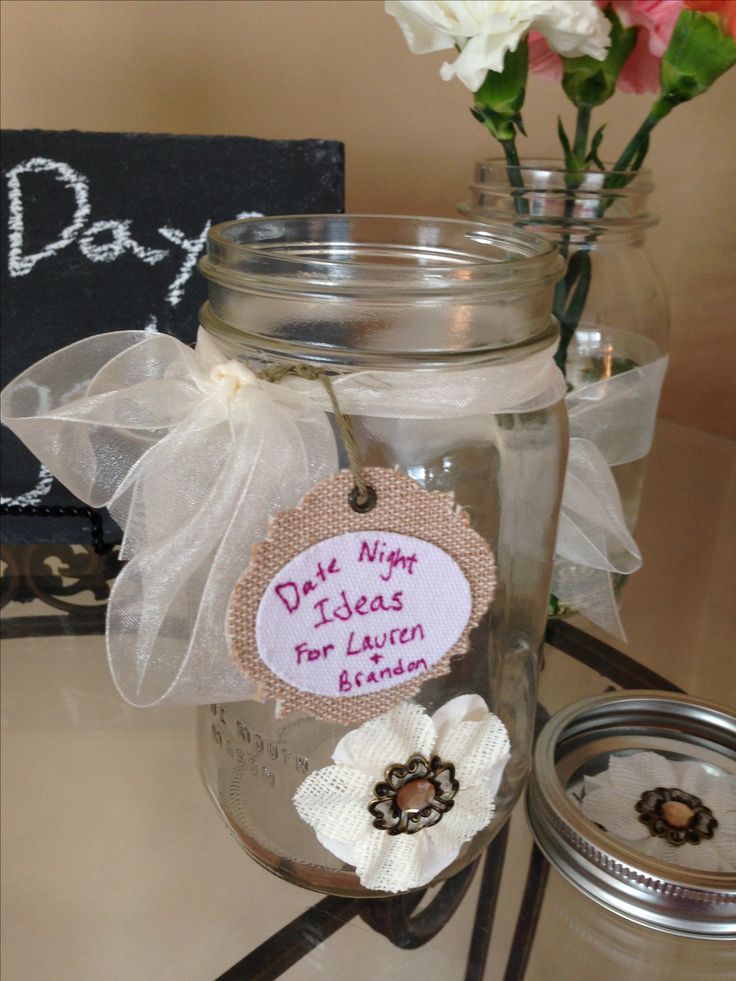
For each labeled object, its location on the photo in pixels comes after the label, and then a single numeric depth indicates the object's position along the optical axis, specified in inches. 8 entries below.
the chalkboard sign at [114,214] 21.7
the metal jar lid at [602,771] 13.8
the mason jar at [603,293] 19.6
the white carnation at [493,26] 15.3
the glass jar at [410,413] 12.0
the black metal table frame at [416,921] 13.9
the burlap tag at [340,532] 12.0
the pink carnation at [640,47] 16.9
